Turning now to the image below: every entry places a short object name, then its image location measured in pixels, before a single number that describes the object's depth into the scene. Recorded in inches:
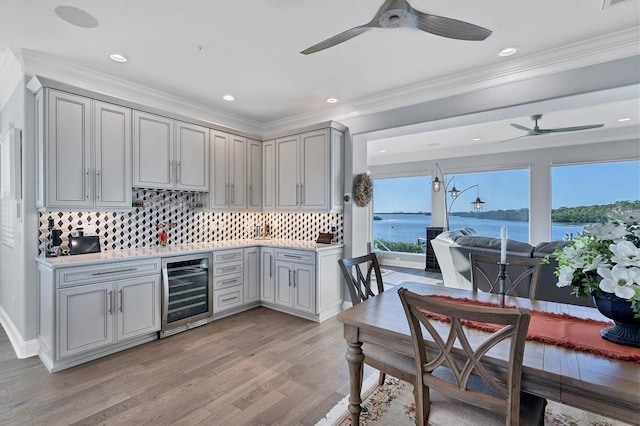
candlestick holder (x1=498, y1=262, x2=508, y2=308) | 72.3
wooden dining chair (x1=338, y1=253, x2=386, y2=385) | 87.3
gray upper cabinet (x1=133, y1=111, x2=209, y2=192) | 136.7
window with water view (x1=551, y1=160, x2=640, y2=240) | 223.5
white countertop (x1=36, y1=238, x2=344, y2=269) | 109.5
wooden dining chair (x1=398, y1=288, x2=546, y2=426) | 45.4
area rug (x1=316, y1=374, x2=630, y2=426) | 78.4
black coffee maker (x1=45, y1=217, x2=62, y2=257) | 117.0
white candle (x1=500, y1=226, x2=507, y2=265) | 70.4
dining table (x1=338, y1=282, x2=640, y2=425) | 42.5
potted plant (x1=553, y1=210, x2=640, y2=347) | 47.9
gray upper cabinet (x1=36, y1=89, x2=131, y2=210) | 111.7
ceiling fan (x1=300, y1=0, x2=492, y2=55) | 73.5
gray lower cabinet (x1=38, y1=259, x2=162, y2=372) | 103.8
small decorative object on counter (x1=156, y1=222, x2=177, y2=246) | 153.2
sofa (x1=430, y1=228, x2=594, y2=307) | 131.3
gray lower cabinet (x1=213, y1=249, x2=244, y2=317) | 151.6
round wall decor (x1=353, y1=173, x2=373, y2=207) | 165.8
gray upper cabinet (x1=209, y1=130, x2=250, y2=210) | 166.7
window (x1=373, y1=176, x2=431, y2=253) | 309.4
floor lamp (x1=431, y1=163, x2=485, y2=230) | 271.1
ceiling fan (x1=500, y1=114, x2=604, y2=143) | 175.5
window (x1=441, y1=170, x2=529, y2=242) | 259.8
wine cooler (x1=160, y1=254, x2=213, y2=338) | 132.0
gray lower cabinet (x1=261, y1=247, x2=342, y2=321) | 151.7
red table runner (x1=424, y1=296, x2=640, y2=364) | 50.3
